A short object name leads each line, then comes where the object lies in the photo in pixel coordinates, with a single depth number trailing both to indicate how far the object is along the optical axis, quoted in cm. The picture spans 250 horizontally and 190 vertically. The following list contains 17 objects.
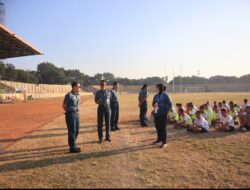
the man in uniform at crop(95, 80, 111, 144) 585
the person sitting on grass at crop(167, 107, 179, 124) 831
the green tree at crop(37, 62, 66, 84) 7391
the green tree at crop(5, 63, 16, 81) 5156
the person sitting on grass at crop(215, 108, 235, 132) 698
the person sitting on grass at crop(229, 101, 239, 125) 872
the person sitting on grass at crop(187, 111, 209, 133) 684
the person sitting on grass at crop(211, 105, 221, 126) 797
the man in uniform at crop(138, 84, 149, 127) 832
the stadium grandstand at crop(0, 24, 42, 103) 2122
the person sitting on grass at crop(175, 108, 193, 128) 750
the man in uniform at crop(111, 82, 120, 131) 734
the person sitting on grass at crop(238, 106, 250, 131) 721
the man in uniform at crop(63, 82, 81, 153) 497
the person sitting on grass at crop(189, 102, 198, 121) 821
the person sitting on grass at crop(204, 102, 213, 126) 811
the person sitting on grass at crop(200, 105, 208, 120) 805
